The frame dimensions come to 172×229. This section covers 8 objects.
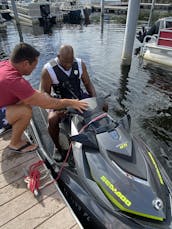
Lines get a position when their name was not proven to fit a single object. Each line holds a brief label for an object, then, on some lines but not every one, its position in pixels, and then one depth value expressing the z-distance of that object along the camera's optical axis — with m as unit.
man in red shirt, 1.83
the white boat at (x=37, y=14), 18.74
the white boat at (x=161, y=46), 6.67
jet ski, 1.44
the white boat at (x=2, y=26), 14.67
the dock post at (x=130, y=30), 6.18
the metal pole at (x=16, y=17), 10.93
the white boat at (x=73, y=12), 20.60
